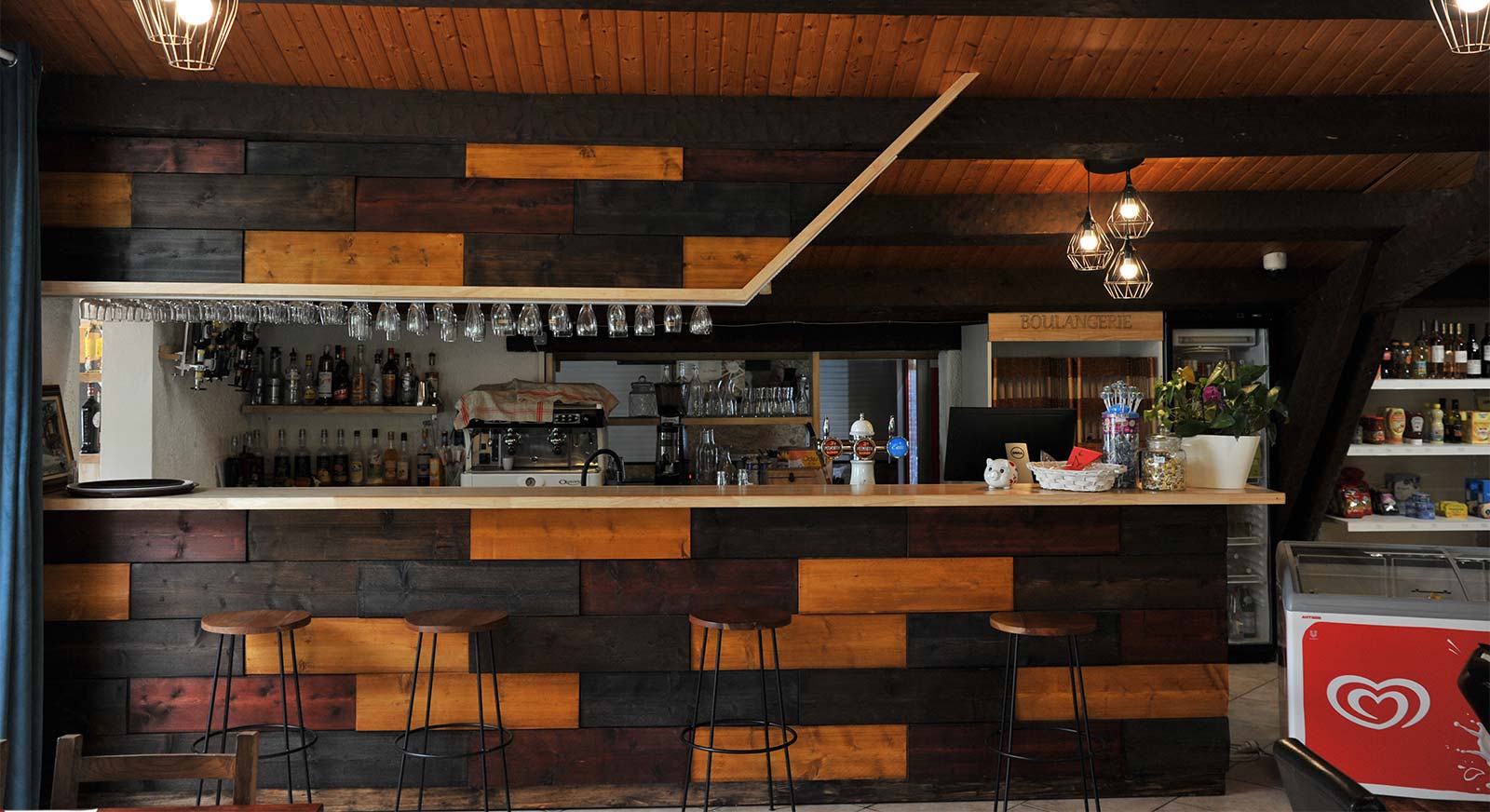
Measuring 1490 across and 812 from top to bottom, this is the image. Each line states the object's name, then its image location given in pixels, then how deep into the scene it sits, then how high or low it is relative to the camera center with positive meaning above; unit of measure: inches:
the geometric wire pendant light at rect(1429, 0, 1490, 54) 139.7 +53.8
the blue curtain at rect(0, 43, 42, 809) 140.4 -3.0
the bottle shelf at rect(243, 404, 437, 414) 268.8 +2.0
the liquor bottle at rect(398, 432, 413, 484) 288.8 -11.2
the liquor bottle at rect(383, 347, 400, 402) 280.5 +10.0
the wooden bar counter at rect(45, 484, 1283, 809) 157.6 -30.6
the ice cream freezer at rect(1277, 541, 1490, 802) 146.4 -34.7
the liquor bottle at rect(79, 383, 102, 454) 206.5 -1.3
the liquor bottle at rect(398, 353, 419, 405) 281.7 +8.3
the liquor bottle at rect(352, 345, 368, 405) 279.1 +9.2
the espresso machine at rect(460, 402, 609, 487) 268.1 -8.2
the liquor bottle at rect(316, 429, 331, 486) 278.5 -12.2
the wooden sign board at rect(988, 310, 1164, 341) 281.4 +23.9
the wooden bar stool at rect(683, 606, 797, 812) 142.9 -33.6
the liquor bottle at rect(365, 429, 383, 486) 284.7 -13.4
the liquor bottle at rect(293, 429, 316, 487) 277.1 -12.9
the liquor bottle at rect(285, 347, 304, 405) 273.9 +7.8
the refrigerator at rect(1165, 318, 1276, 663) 275.3 -35.2
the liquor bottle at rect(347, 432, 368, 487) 283.0 -13.1
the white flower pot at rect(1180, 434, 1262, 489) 165.2 -6.8
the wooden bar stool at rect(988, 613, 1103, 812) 145.3 -36.6
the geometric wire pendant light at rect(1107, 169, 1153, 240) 183.0 +35.7
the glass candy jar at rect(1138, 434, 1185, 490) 162.6 -7.6
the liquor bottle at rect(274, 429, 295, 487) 272.2 -13.6
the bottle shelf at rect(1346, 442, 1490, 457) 268.1 -8.9
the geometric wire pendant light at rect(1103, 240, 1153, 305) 207.5 +29.5
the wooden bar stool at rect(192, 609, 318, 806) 142.7 -28.6
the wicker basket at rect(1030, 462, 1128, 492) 160.7 -9.2
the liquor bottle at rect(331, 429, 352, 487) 280.2 -13.2
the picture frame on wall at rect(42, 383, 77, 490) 163.3 -4.1
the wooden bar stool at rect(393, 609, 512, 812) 141.1 -28.0
